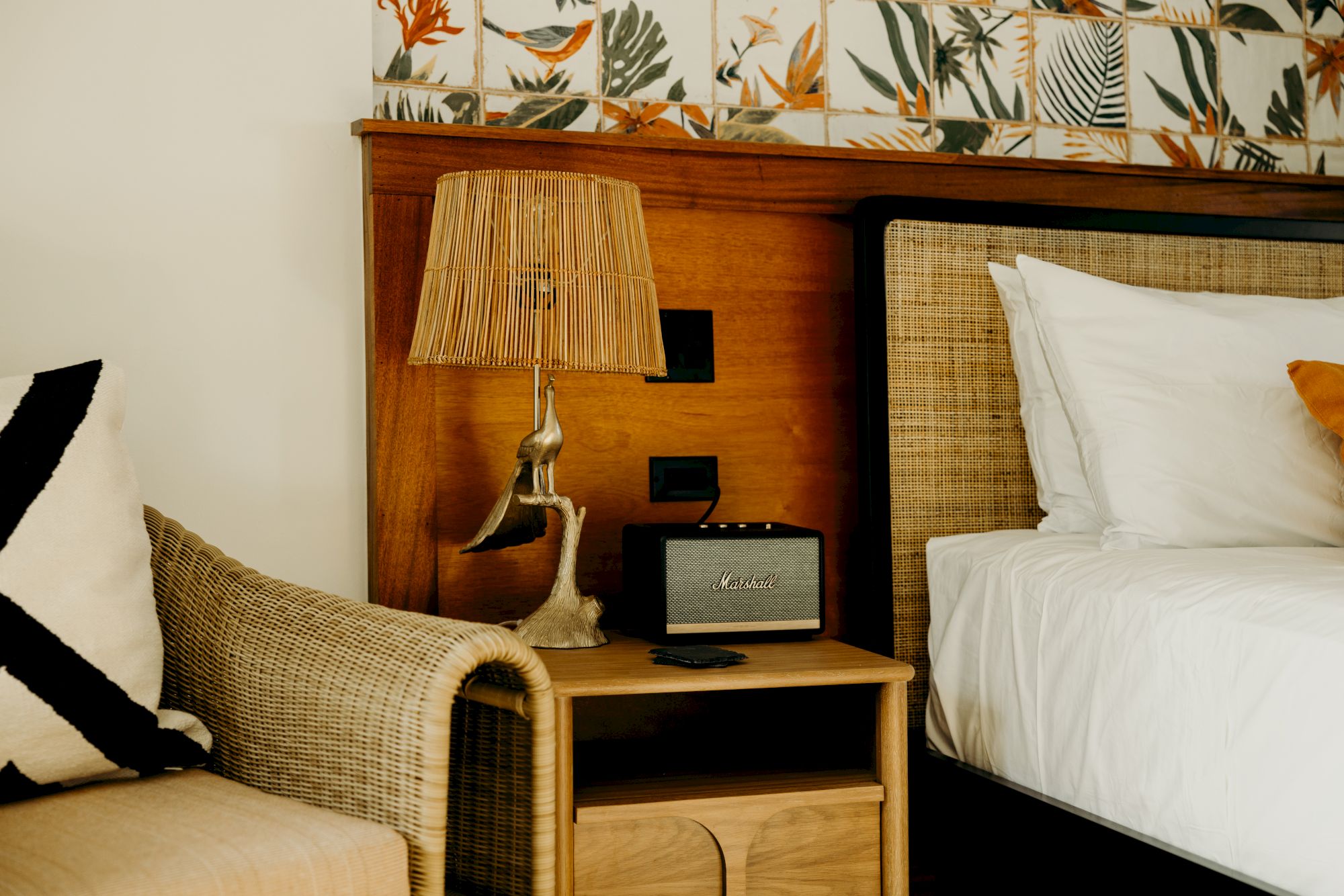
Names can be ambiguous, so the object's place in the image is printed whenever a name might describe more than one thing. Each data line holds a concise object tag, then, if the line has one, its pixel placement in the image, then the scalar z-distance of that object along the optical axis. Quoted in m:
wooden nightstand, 1.37
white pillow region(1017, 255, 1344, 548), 1.62
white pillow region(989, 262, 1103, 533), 1.77
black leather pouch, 1.41
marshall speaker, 1.58
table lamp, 1.44
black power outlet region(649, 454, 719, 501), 1.84
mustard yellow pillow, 1.49
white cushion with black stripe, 1.08
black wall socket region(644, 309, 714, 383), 1.84
